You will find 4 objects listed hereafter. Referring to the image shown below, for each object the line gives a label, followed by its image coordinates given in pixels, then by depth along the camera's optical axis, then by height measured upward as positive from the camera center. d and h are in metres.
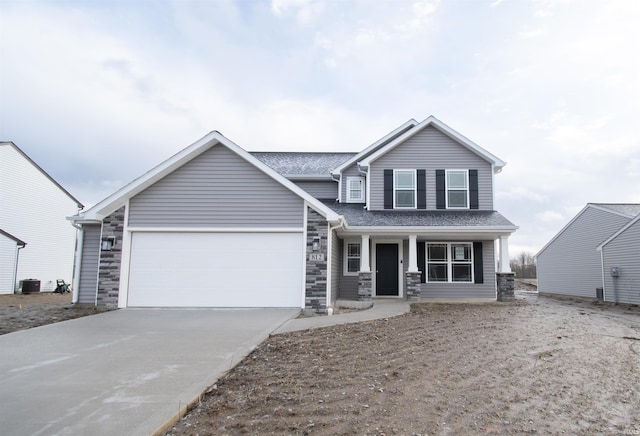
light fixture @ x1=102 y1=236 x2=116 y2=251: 11.03 +0.50
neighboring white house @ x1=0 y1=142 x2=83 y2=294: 20.62 +2.28
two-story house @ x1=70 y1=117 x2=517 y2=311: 10.97 +0.67
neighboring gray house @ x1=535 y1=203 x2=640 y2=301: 17.88 +1.06
